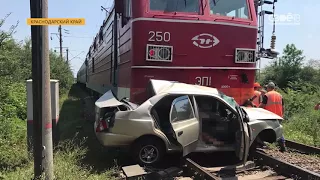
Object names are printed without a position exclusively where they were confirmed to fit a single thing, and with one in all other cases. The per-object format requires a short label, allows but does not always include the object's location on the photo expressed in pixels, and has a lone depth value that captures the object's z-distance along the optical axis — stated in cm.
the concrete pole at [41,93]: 463
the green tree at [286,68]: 4609
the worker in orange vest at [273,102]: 887
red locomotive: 711
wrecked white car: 606
